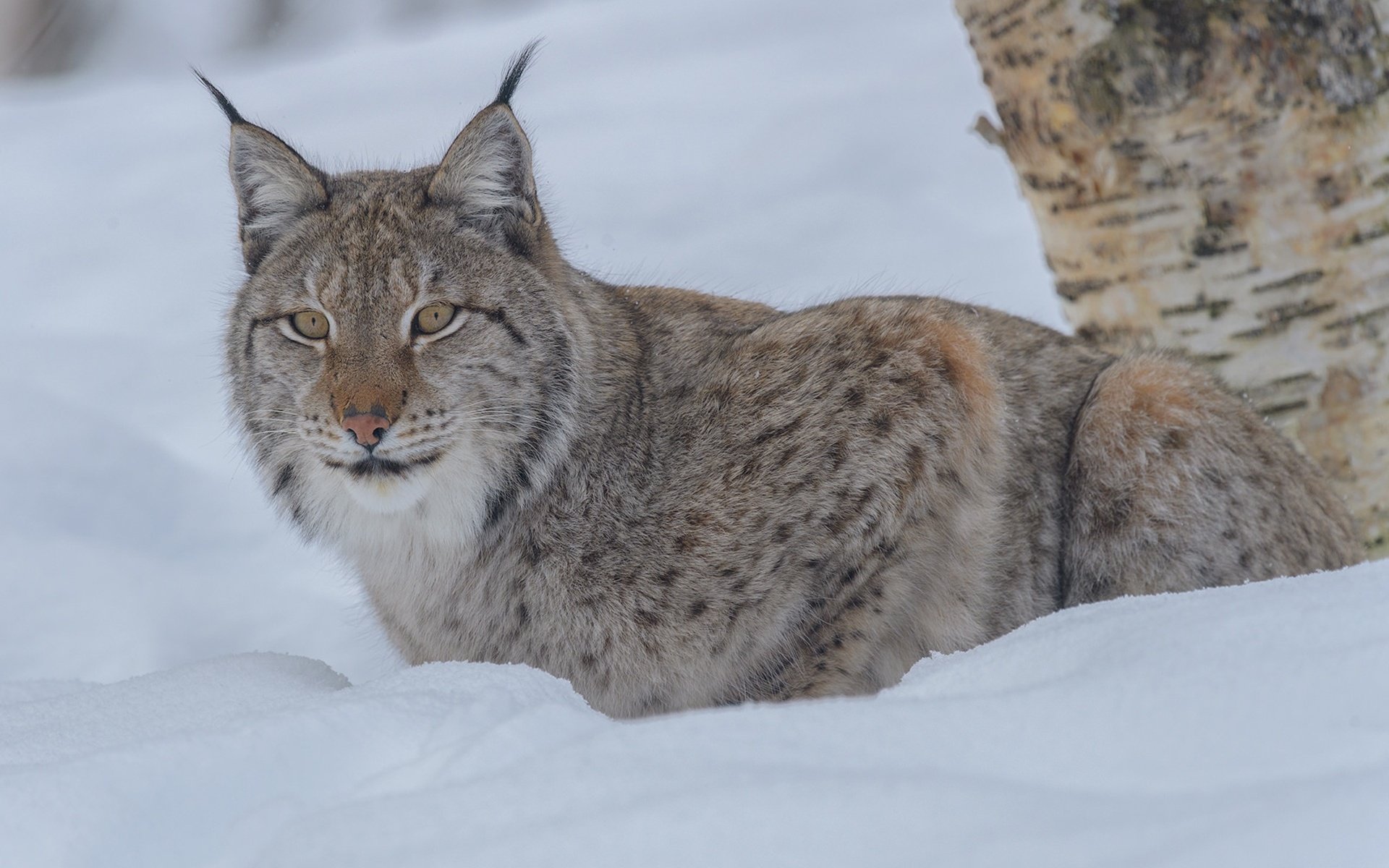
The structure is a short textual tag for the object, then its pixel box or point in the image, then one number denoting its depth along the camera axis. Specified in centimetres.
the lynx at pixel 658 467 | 716
